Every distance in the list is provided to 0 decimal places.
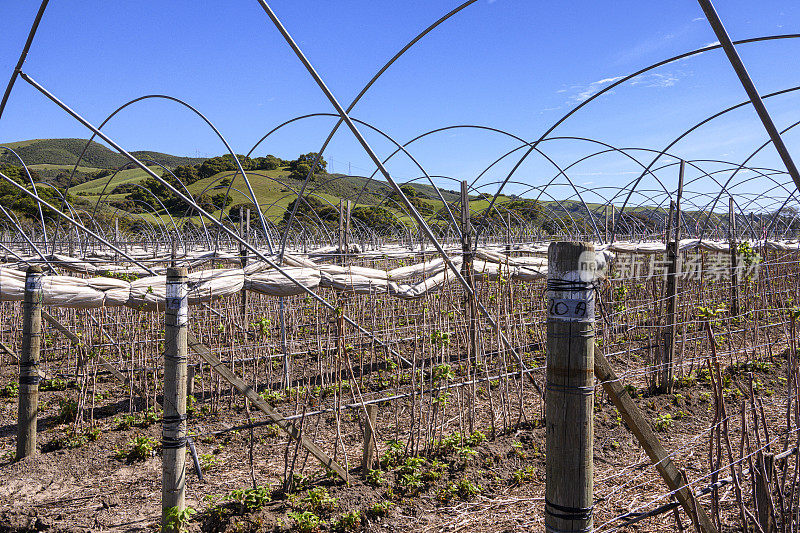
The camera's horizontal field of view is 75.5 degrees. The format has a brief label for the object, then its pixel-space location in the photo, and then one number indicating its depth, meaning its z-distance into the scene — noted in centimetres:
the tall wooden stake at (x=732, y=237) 905
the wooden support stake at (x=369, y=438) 351
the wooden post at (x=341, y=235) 895
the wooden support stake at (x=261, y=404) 309
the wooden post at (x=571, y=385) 139
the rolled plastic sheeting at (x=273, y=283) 477
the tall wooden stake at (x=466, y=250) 516
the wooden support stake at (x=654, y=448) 196
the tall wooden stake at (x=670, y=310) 549
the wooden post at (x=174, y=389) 273
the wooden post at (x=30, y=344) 398
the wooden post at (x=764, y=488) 206
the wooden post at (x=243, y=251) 705
